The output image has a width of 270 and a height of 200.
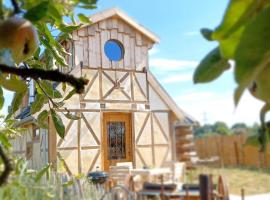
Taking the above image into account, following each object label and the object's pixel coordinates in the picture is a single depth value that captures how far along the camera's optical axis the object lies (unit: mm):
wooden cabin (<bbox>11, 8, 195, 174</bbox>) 6320
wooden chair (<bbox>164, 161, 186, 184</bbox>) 6143
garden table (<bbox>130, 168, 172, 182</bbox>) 5701
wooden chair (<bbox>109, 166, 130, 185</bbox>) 5743
